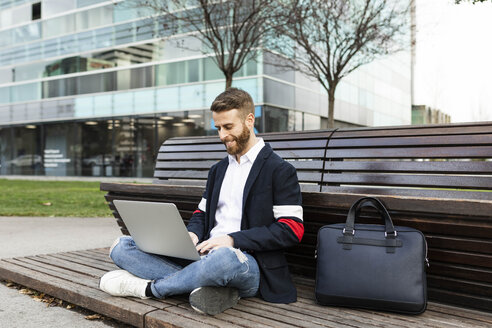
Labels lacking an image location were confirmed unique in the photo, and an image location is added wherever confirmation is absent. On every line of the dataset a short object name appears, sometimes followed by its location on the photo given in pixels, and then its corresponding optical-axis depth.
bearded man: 2.68
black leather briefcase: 2.57
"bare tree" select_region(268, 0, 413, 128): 12.20
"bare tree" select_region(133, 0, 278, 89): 11.09
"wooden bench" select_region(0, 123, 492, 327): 2.66
